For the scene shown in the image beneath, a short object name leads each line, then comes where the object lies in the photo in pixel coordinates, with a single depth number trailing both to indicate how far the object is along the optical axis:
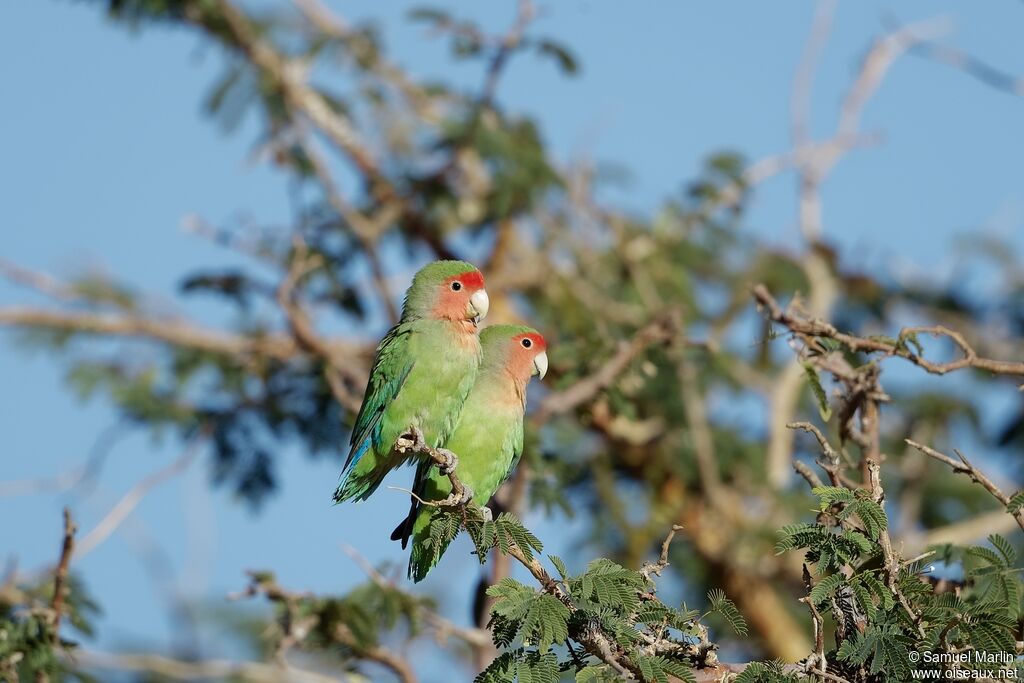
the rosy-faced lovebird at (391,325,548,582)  10.65
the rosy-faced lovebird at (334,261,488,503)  10.74
